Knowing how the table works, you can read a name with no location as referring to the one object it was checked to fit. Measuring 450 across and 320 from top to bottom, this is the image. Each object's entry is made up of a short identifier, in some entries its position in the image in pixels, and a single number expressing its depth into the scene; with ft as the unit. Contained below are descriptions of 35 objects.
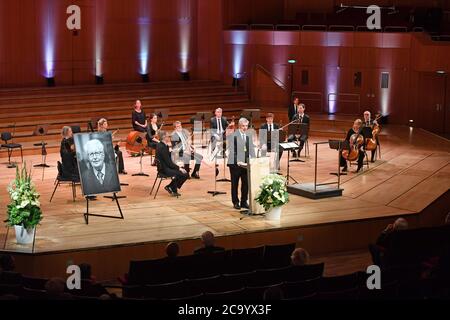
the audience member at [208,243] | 27.55
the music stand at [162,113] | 50.44
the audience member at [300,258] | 25.22
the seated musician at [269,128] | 44.14
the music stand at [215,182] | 41.10
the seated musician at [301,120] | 49.55
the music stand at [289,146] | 41.76
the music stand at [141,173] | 45.60
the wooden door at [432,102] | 65.16
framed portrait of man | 34.47
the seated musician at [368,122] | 48.78
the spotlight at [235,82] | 70.27
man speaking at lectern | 37.06
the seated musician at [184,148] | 42.68
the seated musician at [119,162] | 45.09
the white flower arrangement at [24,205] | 30.78
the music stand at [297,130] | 47.12
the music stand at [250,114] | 51.41
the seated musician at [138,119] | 49.85
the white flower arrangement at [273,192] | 34.91
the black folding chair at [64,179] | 38.81
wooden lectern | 35.91
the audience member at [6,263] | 25.32
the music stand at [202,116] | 48.75
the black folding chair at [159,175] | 40.04
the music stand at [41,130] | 45.91
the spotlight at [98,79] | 68.03
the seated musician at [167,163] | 40.14
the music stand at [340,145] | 41.92
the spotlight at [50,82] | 65.21
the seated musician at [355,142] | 46.34
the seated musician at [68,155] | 39.04
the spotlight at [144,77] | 71.00
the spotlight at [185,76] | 73.34
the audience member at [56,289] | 20.71
